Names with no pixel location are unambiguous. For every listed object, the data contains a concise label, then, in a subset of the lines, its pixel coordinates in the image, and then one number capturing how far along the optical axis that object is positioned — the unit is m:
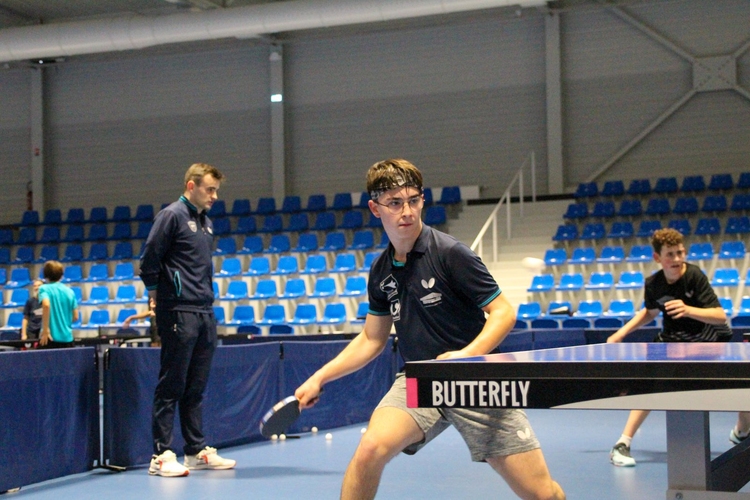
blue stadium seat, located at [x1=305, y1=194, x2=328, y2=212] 19.09
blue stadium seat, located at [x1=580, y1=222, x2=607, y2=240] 16.62
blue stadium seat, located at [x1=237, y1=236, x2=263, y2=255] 18.09
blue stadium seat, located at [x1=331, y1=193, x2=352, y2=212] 19.08
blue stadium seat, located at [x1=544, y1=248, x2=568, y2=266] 16.00
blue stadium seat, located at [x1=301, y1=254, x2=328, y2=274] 16.91
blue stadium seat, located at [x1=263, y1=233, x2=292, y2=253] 17.92
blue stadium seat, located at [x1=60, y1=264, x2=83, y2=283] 18.55
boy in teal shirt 9.97
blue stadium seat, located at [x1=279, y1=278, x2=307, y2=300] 16.44
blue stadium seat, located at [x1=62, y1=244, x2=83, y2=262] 19.42
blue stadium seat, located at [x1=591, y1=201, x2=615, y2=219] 17.08
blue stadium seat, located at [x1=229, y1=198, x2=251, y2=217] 19.72
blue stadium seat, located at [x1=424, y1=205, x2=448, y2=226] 17.89
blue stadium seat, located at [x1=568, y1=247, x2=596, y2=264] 15.89
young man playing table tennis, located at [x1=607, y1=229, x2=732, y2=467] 5.86
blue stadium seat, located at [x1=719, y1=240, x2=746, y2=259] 15.07
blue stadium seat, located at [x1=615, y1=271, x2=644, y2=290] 15.05
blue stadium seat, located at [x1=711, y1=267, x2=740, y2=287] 14.51
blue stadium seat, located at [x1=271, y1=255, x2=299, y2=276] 17.02
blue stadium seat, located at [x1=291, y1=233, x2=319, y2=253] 17.69
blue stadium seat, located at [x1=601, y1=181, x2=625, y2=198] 17.70
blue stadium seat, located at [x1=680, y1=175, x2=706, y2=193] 17.20
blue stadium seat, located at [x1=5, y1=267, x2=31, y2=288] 18.39
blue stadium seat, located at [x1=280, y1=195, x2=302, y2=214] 19.25
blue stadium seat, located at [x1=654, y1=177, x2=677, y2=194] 17.31
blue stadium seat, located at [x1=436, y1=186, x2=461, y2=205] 18.63
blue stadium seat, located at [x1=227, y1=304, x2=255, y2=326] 16.03
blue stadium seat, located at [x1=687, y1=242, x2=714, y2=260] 15.22
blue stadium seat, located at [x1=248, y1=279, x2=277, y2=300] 16.59
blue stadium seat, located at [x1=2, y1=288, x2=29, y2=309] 17.72
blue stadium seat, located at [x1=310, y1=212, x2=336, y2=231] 18.61
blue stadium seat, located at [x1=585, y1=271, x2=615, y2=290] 15.30
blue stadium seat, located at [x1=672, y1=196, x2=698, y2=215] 16.48
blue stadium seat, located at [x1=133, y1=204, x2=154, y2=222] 20.28
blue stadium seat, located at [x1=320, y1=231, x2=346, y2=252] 17.58
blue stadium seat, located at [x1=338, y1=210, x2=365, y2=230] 18.33
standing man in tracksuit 6.19
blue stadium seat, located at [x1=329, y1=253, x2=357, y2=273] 16.70
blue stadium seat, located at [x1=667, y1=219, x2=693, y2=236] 15.95
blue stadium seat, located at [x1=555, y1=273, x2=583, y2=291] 15.45
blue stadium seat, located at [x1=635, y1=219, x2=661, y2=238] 16.25
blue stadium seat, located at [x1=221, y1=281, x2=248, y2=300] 16.67
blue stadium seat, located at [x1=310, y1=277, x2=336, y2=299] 16.31
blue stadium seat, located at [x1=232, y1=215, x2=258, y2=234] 18.95
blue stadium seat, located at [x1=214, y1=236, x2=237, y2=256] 18.25
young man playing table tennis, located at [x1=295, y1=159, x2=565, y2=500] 3.03
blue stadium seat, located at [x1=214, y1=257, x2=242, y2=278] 17.38
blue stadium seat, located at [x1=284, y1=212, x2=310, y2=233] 18.61
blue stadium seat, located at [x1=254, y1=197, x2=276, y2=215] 19.41
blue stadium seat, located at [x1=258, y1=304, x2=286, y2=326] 16.00
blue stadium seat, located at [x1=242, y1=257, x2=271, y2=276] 17.19
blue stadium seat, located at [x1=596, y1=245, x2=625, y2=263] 15.71
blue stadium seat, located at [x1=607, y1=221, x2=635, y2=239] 16.47
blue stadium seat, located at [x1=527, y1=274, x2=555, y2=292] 15.56
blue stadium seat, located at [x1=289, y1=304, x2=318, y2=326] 15.74
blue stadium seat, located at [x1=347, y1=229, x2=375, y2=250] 17.39
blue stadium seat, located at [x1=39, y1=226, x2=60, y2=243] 20.17
